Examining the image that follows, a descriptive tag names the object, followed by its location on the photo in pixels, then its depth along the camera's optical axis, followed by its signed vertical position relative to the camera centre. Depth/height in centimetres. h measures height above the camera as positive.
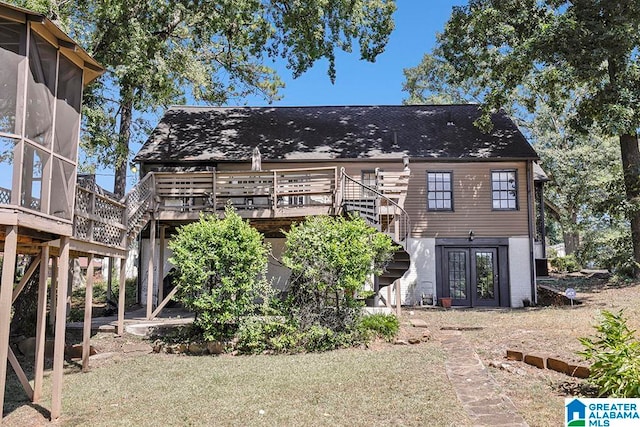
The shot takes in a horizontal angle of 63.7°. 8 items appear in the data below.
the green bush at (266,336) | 975 -144
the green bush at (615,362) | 540 -109
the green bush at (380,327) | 996 -128
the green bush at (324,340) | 962 -147
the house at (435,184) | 1731 +264
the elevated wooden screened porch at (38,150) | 589 +136
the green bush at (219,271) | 1002 -20
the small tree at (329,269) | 994 -15
